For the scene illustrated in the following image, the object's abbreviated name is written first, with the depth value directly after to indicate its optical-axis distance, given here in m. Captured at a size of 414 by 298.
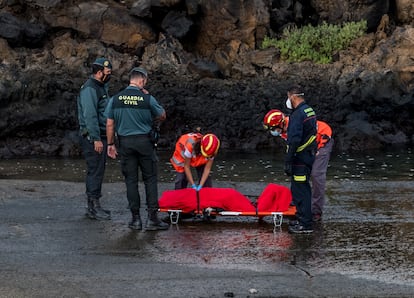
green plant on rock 27.88
